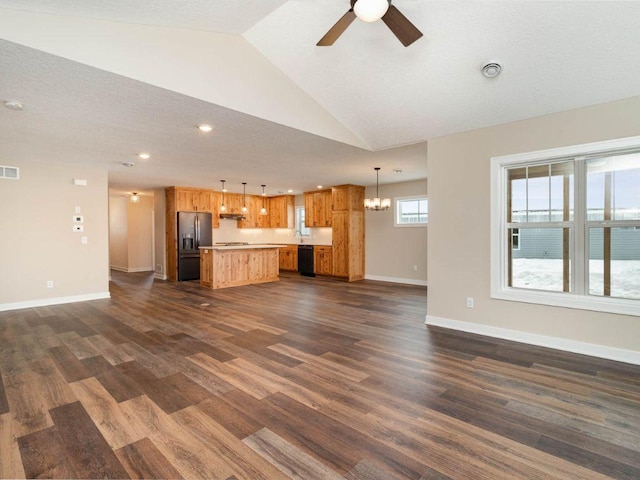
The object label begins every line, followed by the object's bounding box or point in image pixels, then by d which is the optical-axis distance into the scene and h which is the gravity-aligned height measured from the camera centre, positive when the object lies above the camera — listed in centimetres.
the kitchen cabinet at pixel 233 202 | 1000 +107
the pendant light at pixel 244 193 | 864 +134
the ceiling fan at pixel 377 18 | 198 +143
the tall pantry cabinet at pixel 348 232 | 862 +8
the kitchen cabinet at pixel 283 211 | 1090 +82
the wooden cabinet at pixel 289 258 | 1038 -73
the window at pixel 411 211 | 805 +58
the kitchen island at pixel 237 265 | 758 -72
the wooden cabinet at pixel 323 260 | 916 -70
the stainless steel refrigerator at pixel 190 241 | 870 -13
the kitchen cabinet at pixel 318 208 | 943 +80
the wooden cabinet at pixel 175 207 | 873 +82
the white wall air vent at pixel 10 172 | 539 +110
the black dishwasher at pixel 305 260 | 963 -75
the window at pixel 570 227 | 337 +7
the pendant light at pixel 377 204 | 714 +68
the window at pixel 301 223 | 1080 +41
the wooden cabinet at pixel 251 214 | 1063 +72
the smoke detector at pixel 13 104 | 312 +131
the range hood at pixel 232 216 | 981 +61
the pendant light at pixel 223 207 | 908 +81
